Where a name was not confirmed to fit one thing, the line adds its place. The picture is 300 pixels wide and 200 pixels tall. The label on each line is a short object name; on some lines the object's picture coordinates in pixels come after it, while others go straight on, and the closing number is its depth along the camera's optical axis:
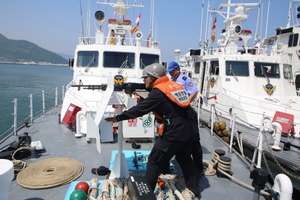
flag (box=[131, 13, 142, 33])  7.66
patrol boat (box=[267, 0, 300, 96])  12.34
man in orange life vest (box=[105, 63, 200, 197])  2.32
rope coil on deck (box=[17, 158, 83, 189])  2.86
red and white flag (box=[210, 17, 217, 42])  13.05
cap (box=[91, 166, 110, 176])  3.21
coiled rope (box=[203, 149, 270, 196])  3.14
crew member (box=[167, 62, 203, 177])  3.22
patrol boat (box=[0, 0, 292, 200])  2.58
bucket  1.87
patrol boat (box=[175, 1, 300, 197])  5.39
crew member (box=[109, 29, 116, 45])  7.01
